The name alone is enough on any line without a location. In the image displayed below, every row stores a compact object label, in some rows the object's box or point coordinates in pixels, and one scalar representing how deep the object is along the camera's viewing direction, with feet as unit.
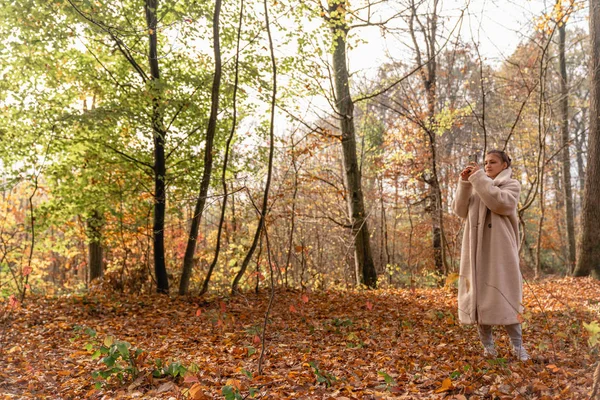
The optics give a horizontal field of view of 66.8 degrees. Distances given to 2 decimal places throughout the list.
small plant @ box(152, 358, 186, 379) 12.13
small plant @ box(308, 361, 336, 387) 11.75
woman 12.57
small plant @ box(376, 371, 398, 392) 11.34
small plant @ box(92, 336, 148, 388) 11.86
